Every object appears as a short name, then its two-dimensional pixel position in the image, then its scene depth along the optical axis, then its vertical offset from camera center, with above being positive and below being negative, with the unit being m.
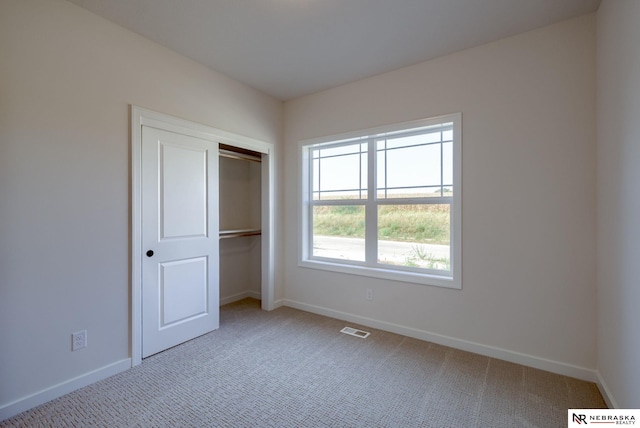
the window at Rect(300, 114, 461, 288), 2.81 +0.13
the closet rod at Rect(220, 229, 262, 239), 3.40 -0.23
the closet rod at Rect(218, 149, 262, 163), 3.24 +0.69
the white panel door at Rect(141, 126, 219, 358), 2.50 -0.23
